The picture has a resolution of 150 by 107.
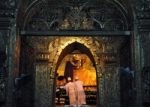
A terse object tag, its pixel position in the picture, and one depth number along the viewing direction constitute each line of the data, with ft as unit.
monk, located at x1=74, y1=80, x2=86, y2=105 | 43.65
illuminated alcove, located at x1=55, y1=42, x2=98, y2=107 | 52.65
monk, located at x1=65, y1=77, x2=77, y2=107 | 43.60
